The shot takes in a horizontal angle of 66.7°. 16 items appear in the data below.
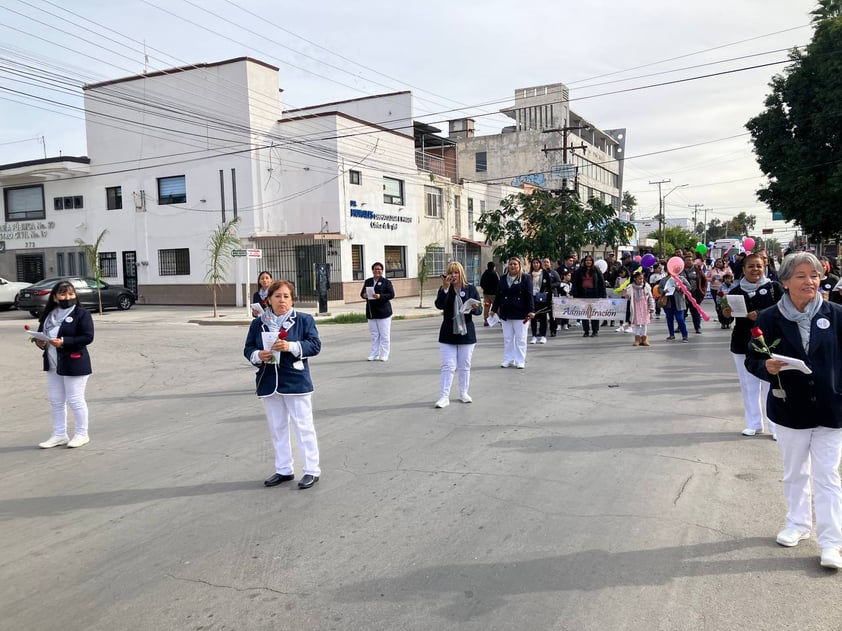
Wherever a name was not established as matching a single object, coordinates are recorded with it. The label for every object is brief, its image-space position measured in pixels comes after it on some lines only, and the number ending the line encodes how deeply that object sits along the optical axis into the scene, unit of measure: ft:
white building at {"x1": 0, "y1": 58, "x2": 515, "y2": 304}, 95.35
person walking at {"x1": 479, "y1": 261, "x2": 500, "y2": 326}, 52.16
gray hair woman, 12.45
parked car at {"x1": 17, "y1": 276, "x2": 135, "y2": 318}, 79.05
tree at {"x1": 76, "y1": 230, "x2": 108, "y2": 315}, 87.86
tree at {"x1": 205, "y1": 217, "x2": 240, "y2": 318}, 84.94
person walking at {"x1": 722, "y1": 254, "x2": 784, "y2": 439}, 20.36
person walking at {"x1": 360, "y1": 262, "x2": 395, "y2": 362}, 40.37
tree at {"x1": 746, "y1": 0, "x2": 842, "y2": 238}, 91.04
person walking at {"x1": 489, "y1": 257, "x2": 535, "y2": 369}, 36.09
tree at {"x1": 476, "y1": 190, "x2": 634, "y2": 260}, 73.31
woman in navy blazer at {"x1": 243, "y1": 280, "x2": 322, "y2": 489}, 17.49
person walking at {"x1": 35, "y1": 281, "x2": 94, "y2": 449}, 22.70
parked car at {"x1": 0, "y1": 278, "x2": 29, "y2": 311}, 89.76
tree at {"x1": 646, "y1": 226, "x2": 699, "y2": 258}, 239.40
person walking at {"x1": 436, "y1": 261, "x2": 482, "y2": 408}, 27.30
